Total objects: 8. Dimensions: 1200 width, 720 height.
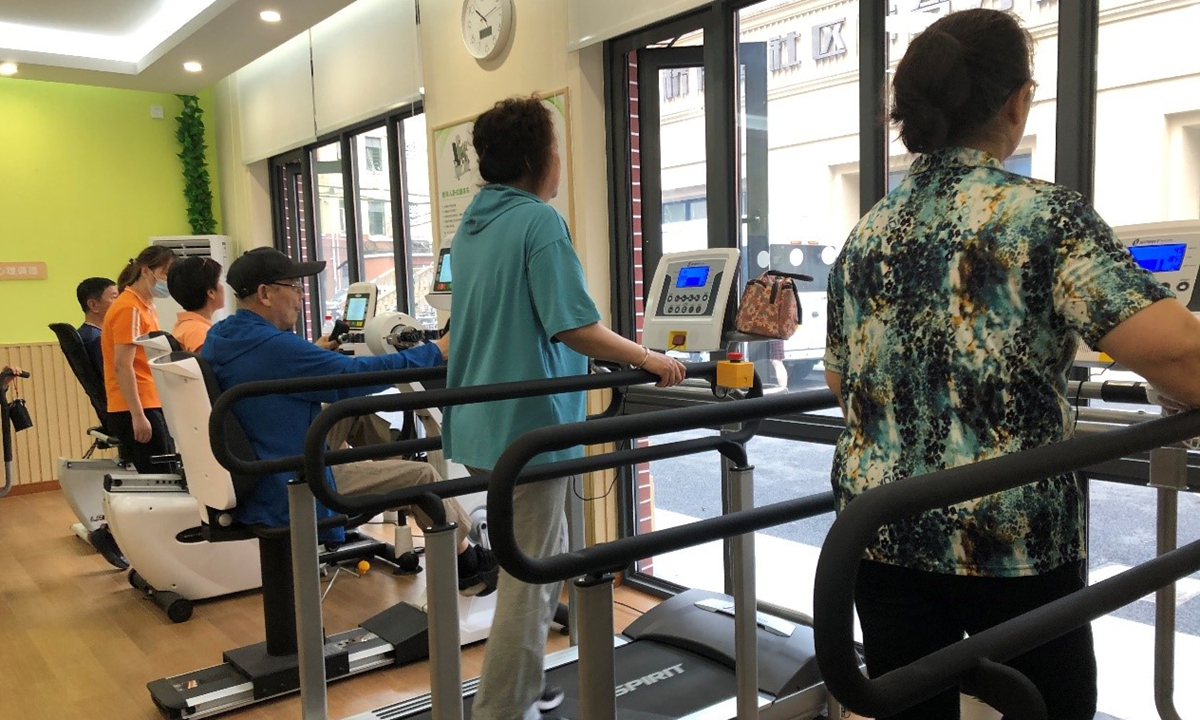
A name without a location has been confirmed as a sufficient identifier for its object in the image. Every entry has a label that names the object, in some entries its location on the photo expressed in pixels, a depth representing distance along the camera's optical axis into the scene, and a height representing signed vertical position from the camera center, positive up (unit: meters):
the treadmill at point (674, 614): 1.35 -0.67
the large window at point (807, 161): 2.45 +0.37
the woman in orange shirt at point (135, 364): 4.53 -0.33
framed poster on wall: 4.69 +0.60
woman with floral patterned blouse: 1.03 -0.08
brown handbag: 2.51 -0.08
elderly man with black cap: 2.97 -0.22
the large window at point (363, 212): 5.59 +0.54
